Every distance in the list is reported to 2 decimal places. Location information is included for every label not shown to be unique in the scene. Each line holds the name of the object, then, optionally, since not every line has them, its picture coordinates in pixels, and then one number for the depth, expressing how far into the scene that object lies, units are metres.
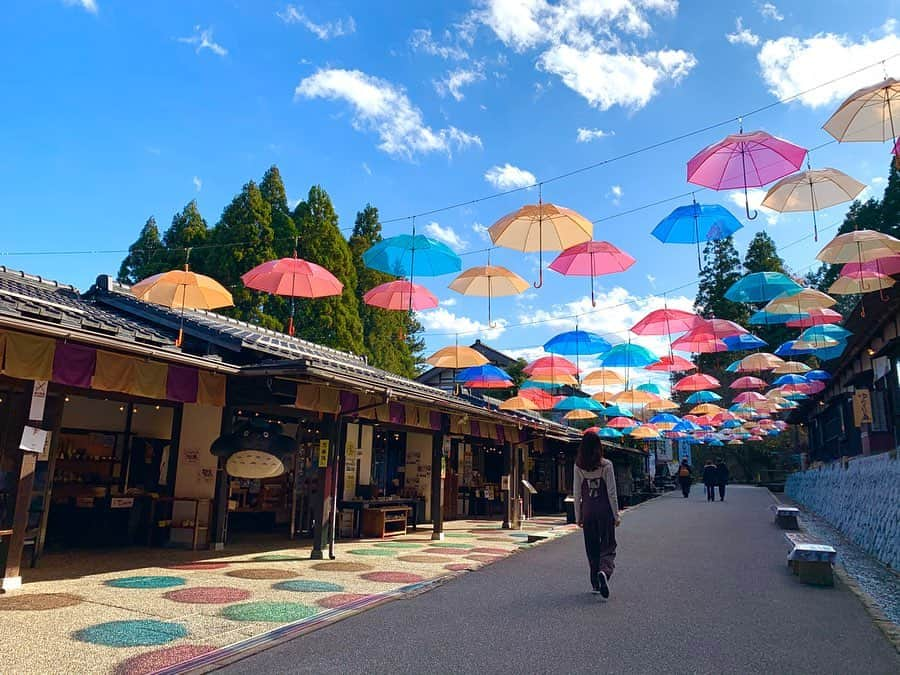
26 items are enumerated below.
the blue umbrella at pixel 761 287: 15.08
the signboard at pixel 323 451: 11.00
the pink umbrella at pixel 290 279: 12.57
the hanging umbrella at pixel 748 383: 26.77
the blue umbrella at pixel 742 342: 20.27
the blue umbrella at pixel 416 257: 12.84
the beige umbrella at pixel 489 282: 14.21
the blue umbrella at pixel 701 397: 29.11
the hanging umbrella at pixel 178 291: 11.46
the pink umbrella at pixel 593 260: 12.53
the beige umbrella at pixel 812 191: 9.96
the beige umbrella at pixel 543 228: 10.95
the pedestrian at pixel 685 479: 32.12
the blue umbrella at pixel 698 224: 11.95
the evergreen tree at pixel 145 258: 32.62
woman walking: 7.29
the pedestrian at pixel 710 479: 28.27
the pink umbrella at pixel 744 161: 9.04
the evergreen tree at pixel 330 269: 32.66
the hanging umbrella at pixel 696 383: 23.50
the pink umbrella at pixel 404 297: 14.41
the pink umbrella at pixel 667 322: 16.86
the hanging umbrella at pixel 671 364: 21.23
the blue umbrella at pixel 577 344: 18.28
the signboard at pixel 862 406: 18.33
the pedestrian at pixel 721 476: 27.59
